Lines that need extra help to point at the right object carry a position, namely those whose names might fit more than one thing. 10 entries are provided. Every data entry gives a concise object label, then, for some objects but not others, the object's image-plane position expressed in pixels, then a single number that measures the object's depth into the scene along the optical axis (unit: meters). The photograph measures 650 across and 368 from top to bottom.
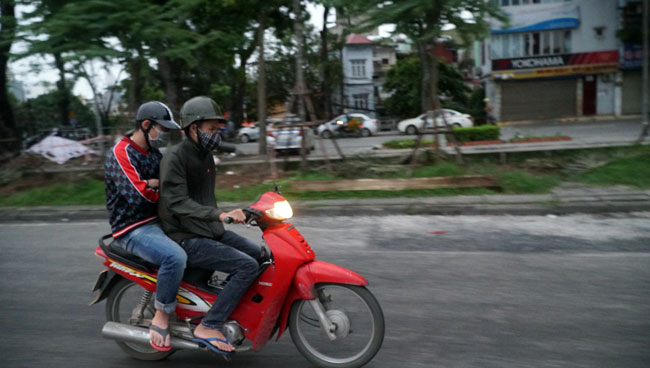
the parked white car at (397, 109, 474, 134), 25.69
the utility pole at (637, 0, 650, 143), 12.32
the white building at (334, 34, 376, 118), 48.22
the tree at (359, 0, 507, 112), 10.11
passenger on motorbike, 3.42
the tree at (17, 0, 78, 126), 10.45
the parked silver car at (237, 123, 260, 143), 33.08
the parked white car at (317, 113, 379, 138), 29.38
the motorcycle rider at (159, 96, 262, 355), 3.37
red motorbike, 3.36
